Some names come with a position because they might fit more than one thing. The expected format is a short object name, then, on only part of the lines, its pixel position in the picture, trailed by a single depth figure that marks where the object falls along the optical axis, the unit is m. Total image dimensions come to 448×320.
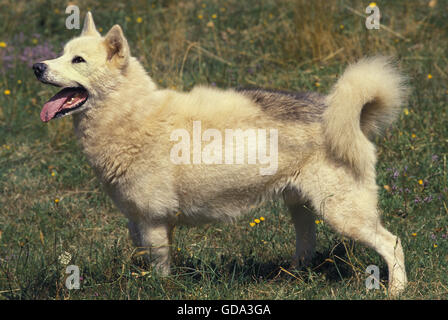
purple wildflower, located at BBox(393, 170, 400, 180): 5.31
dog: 3.85
